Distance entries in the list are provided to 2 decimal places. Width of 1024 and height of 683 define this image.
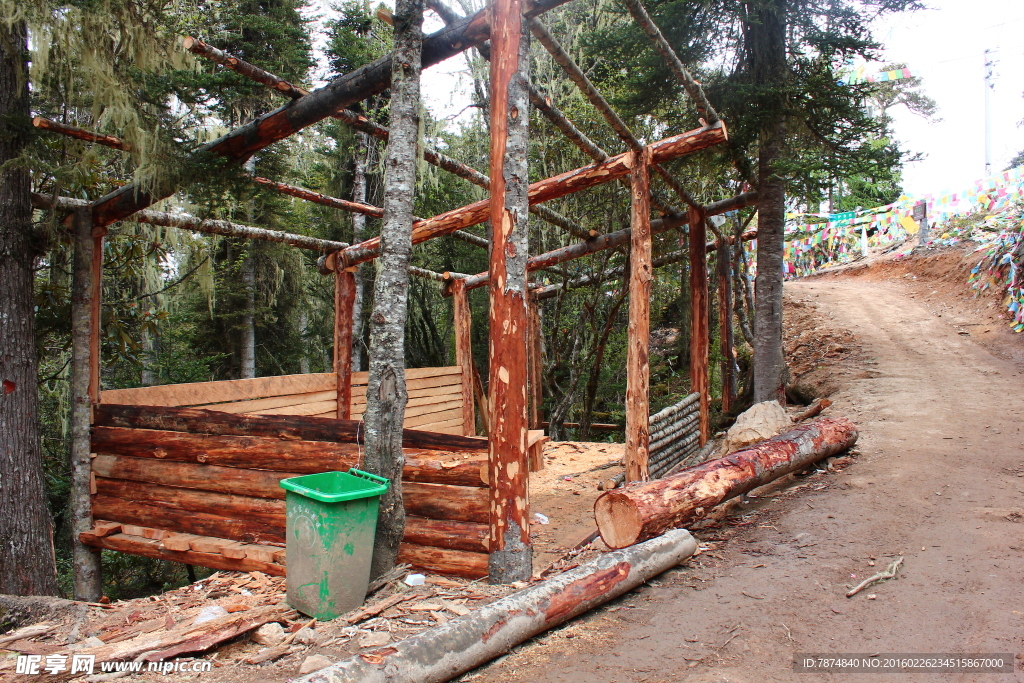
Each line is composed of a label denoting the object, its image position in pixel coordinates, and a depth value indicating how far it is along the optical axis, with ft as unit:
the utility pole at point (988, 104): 67.08
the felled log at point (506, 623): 7.25
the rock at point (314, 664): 8.16
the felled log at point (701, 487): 11.90
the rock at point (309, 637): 9.25
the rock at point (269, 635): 9.53
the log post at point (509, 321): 10.97
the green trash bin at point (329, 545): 9.82
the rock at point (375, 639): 8.76
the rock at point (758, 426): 18.48
